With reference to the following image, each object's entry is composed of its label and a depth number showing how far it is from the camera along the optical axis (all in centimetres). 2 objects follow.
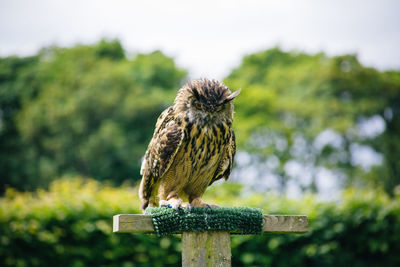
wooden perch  565
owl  630
